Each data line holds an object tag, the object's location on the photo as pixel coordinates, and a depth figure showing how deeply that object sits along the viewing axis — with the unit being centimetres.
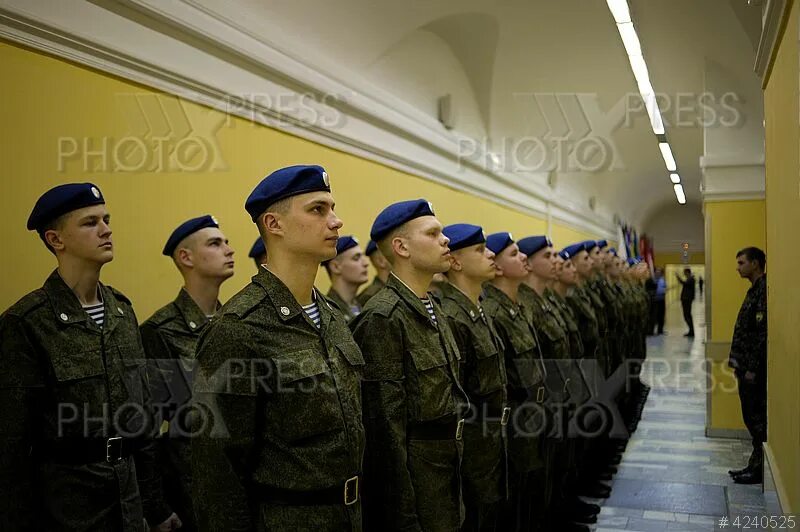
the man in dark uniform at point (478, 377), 339
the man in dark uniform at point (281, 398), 210
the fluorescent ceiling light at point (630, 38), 687
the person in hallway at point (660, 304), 1892
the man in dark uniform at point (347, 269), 486
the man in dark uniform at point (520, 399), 413
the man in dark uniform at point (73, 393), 239
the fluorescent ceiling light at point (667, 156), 1350
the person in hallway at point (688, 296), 1803
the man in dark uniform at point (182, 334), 321
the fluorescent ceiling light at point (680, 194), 1905
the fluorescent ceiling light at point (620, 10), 608
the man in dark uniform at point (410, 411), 272
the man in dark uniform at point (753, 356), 600
